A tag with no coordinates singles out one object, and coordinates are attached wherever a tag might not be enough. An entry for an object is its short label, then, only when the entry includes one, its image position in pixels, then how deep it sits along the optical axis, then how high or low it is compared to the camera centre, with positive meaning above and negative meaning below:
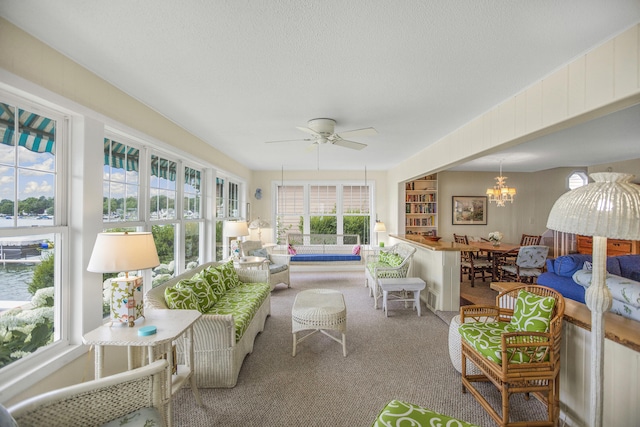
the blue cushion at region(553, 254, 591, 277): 3.78 -0.66
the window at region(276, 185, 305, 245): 7.24 +0.10
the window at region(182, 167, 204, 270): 3.94 -0.09
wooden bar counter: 3.98 -0.92
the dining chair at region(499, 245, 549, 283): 4.57 -0.76
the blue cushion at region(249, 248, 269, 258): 5.47 -0.82
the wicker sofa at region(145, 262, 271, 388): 2.29 -1.13
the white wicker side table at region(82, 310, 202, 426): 1.66 -0.78
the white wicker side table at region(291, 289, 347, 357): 2.79 -1.06
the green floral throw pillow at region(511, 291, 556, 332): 1.87 -0.68
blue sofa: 3.51 -0.74
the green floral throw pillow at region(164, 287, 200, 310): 2.39 -0.78
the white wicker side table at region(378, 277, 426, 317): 3.90 -1.02
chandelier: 5.64 +0.47
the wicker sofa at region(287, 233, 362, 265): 6.67 -0.82
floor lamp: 1.30 -0.04
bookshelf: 7.11 +0.22
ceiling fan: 2.89 +0.87
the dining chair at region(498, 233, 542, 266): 5.34 -0.71
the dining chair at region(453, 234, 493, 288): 5.31 -1.01
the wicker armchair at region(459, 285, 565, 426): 1.77 -0.92
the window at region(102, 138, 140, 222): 2.45 +0.27
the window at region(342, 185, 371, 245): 7.23 +0.07
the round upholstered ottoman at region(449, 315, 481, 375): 2.37 -1.20
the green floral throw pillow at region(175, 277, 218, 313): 2.74 -0.83
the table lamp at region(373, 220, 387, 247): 6.33 -0.32
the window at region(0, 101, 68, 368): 1.69 -0.14
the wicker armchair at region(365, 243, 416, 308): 4.32 -0.89
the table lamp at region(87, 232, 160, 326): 1.73 -0.34
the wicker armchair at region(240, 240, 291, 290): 5.10 -0.99
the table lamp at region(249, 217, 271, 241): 5.83 -0.26
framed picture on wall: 7.41 +0.13
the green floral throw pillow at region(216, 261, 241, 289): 3.54 -0.84
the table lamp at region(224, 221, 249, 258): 4.29 -0.27
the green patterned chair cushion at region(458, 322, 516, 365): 1.87 -0.89
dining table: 5.15 -0.66
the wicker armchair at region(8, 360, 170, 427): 1.18 -0.89
